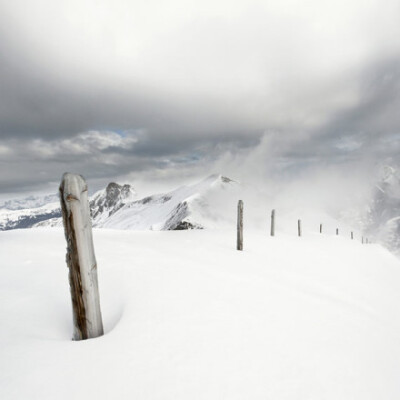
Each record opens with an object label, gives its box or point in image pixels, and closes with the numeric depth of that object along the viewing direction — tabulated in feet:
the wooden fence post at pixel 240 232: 38.19
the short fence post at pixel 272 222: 64.90
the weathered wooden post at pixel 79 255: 9.62
